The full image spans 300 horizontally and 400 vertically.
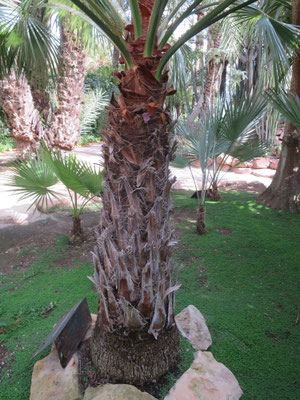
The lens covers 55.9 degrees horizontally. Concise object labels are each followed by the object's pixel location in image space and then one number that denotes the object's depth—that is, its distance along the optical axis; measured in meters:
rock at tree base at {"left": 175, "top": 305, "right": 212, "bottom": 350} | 1.97
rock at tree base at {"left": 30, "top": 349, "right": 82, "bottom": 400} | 1.56
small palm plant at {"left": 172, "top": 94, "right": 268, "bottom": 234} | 3.54
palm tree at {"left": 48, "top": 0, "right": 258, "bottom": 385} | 1.41
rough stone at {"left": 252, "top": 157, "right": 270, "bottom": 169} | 9.28
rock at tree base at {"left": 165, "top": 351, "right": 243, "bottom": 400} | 1.49
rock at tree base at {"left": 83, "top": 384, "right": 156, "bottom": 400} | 1.45
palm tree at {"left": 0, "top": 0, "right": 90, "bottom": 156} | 6.01
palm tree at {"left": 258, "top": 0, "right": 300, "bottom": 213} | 4.94
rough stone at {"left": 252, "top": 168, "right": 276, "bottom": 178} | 8.62
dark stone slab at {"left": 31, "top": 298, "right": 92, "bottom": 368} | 1.65
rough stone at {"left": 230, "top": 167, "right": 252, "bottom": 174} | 8.91
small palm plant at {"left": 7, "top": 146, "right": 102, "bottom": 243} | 3.15
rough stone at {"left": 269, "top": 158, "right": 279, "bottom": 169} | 9.43
